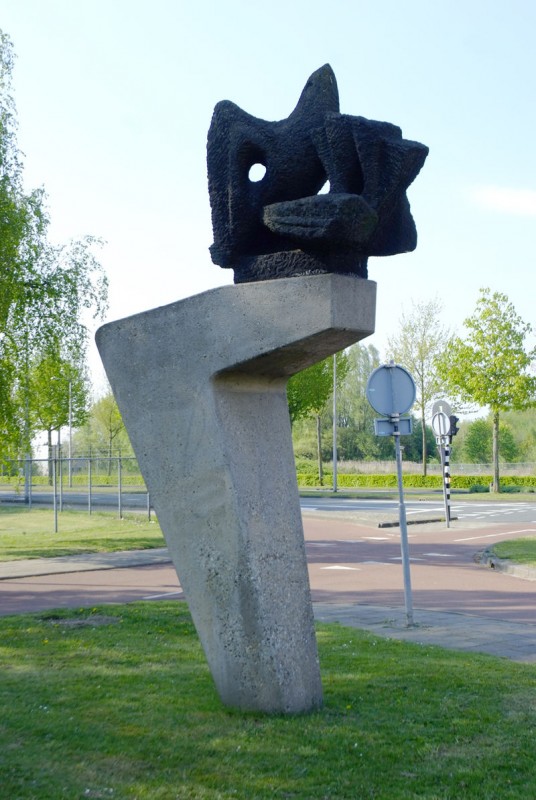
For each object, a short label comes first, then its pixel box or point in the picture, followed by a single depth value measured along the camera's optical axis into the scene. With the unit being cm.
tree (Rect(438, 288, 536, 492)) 4150
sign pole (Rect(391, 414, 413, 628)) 1040
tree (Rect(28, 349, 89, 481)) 1997
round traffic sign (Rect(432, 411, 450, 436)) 2391
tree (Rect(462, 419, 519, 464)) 7444
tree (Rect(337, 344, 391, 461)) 7650
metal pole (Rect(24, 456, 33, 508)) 3202
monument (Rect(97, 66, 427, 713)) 599
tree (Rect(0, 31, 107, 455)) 1869
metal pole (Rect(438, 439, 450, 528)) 2467
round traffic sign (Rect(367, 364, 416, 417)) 1094
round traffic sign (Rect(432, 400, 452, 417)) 2403
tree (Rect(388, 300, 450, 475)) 4891
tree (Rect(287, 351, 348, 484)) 4969
